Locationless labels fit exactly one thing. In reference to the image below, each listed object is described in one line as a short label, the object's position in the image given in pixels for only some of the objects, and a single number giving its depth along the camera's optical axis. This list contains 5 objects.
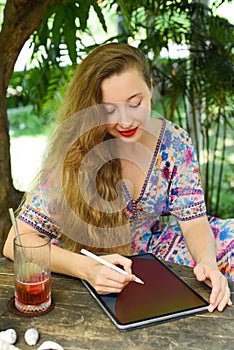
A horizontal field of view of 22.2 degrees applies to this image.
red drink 1.26
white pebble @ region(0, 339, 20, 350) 1.12
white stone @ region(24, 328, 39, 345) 1.15
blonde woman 1.62
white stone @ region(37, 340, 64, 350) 1.13
